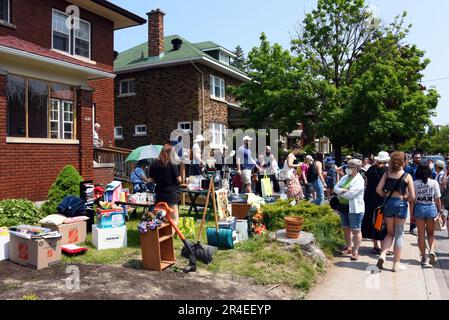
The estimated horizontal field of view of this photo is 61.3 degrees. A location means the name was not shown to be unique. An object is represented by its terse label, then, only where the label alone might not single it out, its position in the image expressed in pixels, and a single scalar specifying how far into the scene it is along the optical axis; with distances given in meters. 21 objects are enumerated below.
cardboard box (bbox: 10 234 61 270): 5.79
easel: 7.04
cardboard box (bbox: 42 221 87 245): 6.88
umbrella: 12.12
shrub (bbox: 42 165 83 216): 8.52
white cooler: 6.96
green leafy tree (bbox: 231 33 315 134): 21.09
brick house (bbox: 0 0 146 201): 10.09
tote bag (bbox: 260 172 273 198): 12.01
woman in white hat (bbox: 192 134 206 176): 13.01
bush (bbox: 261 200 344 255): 7.93
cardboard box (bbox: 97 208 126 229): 6.96
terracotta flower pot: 6.85
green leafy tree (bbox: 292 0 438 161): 19.41
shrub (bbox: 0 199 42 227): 7.48
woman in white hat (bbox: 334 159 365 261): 6.71
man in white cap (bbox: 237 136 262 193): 11.98
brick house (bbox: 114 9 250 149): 23.02
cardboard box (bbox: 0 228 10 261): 6.22
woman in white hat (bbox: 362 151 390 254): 7.24
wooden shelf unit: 5.83
